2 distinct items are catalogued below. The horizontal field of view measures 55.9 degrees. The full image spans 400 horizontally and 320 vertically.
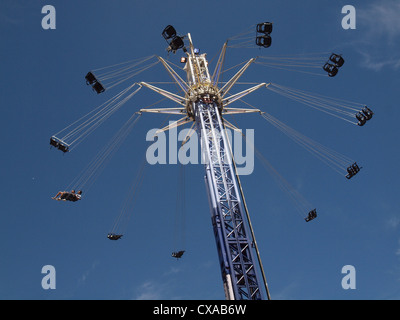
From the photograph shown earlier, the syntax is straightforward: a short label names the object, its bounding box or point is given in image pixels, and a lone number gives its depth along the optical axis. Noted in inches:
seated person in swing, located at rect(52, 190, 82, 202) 1013.3
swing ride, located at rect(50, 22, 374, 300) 898.1
